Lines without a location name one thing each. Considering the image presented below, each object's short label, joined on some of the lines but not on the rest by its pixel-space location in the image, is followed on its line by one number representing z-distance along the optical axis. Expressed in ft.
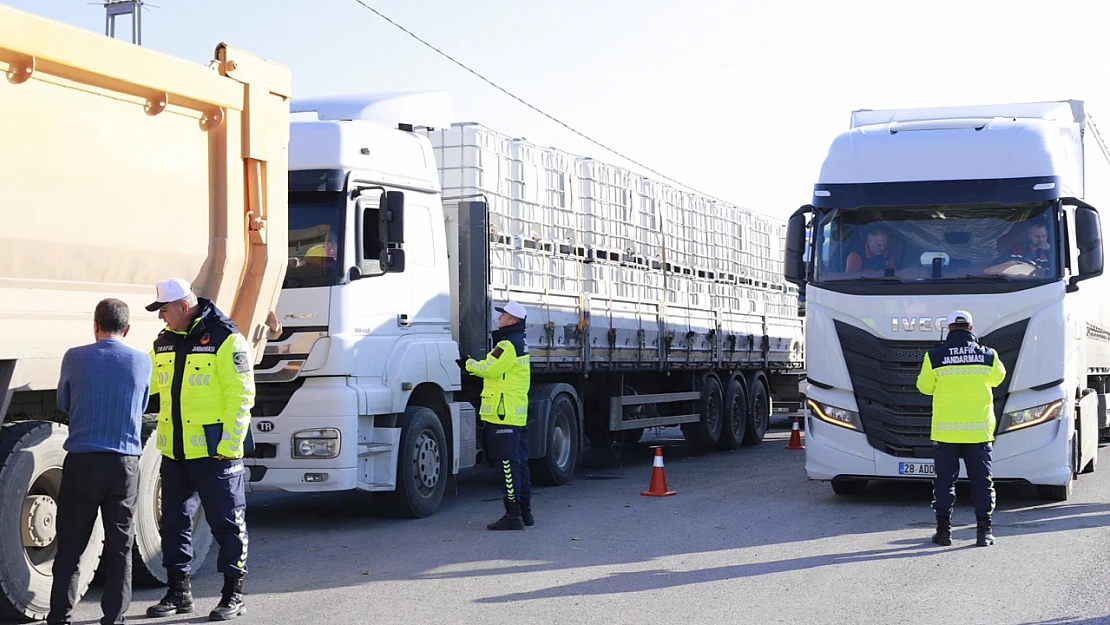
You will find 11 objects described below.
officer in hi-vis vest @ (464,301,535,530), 34.63
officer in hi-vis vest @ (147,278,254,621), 23.24
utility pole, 74.49
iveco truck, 37.40
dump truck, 21.95
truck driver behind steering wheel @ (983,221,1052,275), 37.91
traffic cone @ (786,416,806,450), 65.30
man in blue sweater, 20.95
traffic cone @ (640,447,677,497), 42.42
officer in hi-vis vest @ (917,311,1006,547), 31.96
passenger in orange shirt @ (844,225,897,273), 39.17
